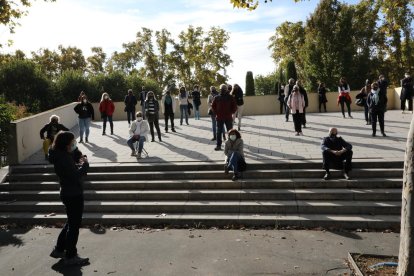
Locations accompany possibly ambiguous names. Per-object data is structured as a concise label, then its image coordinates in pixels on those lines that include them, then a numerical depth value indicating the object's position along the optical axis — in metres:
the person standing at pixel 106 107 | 16.19
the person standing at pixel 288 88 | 16.13
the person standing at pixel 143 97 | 19.33
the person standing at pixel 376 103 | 12.58
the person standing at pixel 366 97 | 15.98
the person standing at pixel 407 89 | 17.83
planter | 5.49
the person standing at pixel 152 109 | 14.04
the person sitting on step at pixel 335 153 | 9.02
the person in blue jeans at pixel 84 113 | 14.65
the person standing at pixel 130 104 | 19.22
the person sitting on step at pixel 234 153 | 9.36
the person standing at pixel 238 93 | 15.33
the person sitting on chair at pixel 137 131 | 11.73
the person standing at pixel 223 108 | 11.85
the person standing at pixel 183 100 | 18.57
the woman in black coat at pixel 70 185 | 6.19
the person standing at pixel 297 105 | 13.59
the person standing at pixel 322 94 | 22.51
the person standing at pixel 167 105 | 15.69
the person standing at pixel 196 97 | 20.22
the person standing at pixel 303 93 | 14.63
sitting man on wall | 10.91
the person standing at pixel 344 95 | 18.22
